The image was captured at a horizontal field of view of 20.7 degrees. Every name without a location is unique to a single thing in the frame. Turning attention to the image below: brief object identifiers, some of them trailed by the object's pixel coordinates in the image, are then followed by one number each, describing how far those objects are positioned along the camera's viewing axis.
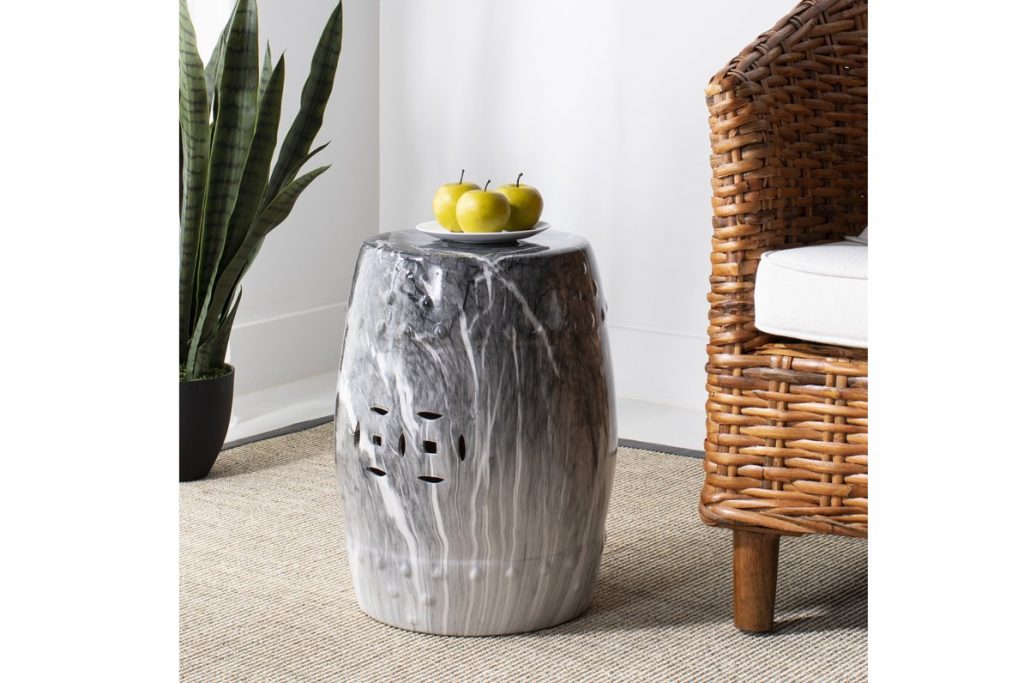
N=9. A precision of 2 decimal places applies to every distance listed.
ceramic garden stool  3.01
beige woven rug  3.01
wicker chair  2.97
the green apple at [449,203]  3.09
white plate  3.05
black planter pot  3.67
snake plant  3.63
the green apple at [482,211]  3.04
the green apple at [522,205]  3.08
